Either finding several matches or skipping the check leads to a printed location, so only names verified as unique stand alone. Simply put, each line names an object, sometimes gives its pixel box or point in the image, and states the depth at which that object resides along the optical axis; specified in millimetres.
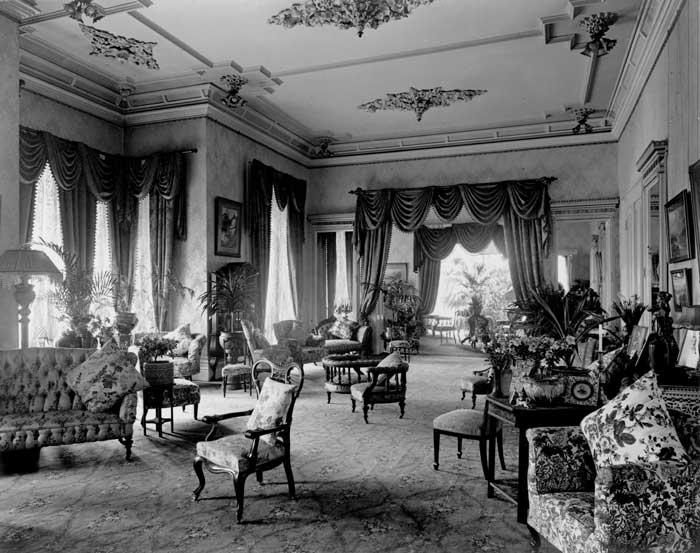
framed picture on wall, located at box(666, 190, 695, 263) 4653
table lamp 5109
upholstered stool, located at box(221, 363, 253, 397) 7455
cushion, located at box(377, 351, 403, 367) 6254
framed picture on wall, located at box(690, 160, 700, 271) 4258
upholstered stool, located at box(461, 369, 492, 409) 6473
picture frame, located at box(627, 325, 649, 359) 4897
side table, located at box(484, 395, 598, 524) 3305
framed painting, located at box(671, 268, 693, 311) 4676
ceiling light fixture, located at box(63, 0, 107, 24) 5629
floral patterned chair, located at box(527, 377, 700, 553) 2281
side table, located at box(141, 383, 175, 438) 5367
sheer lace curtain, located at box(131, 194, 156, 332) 8695
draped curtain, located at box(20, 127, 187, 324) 7590
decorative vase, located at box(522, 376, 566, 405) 3387
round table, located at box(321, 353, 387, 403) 6965
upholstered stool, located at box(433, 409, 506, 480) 4293
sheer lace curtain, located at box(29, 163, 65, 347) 7148
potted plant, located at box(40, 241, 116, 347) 6788
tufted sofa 4422
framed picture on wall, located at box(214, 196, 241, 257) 8664
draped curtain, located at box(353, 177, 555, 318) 10039
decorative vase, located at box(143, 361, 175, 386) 5395
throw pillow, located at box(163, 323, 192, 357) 7926
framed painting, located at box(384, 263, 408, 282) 16031
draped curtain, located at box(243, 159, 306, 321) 9516
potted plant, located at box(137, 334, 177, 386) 5402
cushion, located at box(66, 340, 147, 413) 4754
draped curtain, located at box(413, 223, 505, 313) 15523
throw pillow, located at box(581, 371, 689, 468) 2498
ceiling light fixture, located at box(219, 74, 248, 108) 7820
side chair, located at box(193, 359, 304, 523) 3537
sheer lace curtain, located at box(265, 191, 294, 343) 10625
